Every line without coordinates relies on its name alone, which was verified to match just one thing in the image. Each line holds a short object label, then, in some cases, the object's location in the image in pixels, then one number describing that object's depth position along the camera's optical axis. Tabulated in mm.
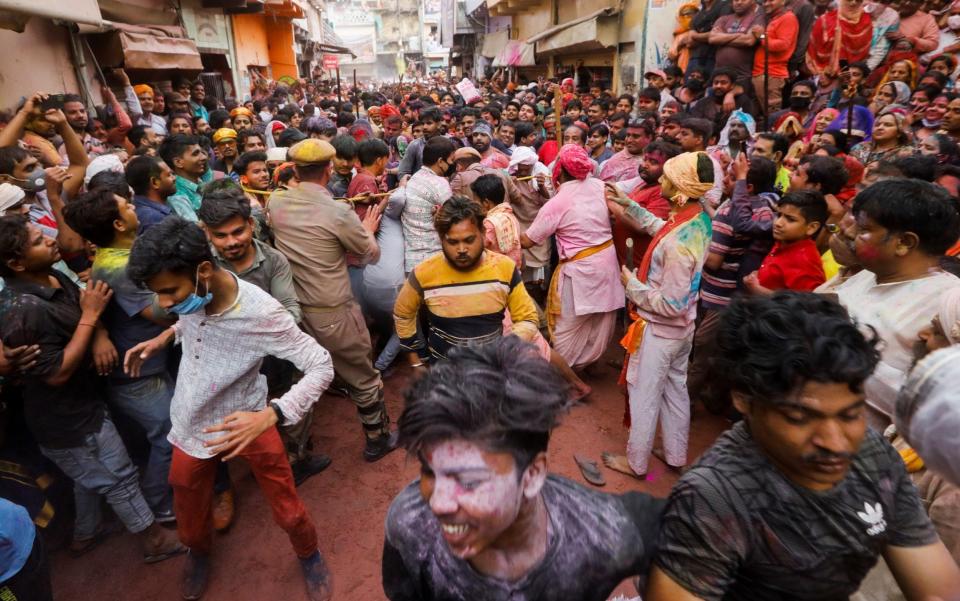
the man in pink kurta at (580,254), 3920
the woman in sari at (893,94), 6086
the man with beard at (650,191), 4238
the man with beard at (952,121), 4637
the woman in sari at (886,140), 4742
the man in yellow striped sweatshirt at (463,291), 2854
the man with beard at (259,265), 2826
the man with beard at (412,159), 5859
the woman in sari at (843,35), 7234
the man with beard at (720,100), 7379
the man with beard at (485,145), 5802
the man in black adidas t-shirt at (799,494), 1219
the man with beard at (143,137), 5664
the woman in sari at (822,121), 5918
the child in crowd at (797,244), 2982
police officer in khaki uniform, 3406
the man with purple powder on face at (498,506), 1115
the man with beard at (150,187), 3473
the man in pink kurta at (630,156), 5375
